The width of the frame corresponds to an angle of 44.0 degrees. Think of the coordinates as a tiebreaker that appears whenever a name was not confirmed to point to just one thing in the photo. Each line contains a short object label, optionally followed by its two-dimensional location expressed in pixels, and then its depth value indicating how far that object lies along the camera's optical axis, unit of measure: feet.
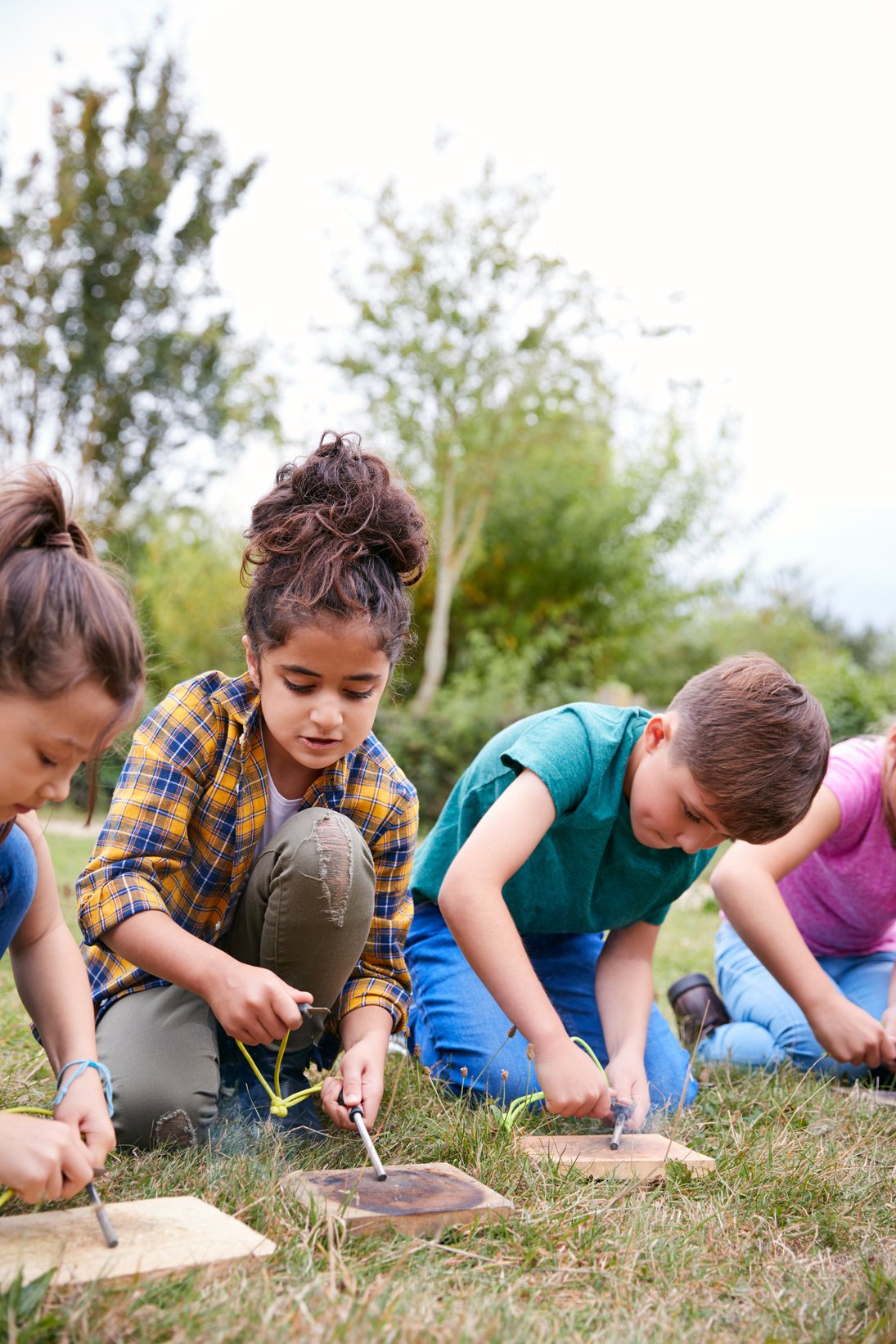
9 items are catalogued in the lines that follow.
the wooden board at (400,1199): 5.70
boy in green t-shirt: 7.89
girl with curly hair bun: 7.07
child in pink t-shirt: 9.59
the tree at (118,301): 57.21
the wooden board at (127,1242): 4.76
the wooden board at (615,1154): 7.02
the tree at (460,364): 44.16
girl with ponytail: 5.08
